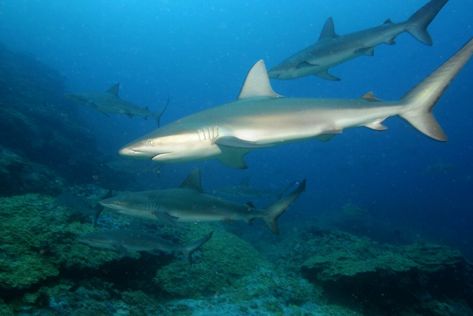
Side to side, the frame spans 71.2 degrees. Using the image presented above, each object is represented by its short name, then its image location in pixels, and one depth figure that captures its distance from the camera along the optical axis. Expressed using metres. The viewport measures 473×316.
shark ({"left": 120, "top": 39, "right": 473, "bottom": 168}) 4.50
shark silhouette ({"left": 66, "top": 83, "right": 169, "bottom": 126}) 11.45
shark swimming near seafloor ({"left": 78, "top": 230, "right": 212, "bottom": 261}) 5.20
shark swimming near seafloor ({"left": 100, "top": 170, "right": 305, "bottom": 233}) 5.68
